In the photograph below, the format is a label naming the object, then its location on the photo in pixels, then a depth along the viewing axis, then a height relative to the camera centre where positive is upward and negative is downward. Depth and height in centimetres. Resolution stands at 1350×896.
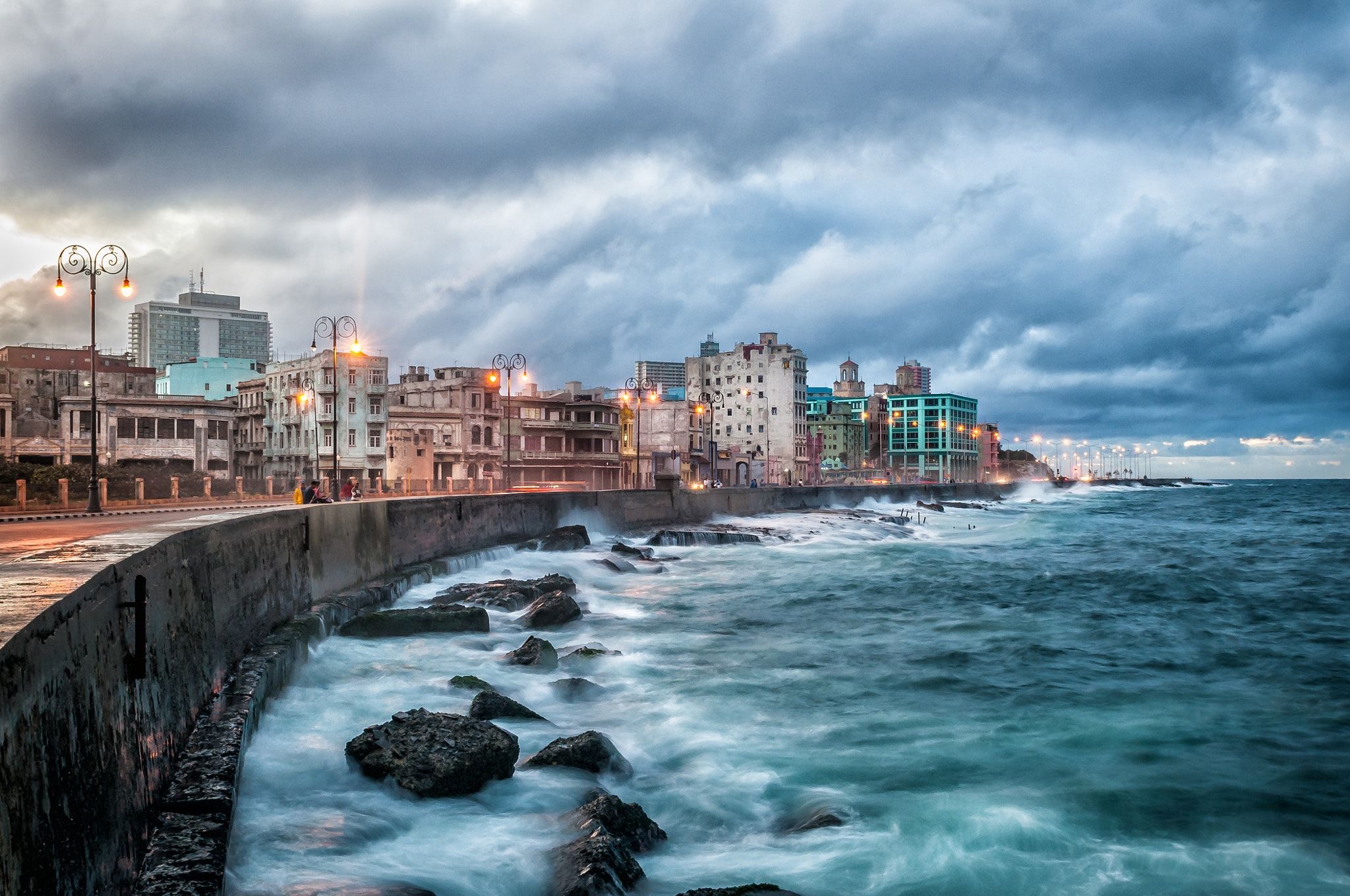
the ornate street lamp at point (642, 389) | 7019 +880
